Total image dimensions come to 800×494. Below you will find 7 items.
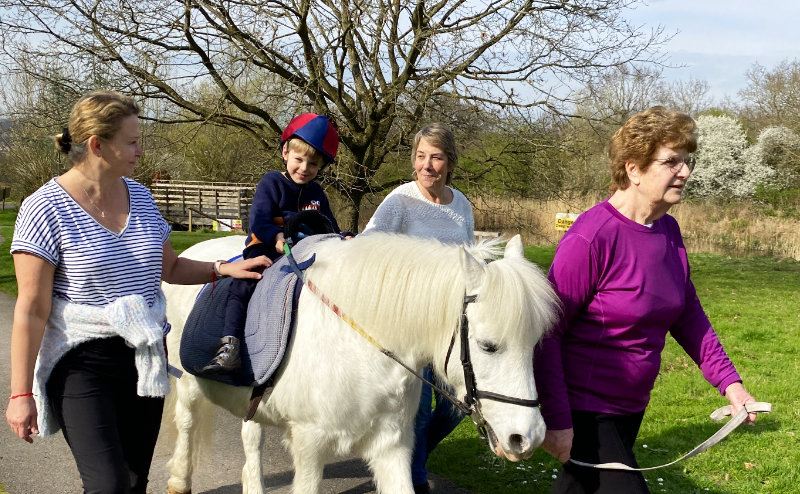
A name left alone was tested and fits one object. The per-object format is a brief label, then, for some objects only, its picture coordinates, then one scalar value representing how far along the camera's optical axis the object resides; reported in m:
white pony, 2.42
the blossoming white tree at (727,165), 30.79
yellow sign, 13.59
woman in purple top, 2.50
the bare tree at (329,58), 8.82
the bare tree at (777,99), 29.27
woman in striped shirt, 2.38
